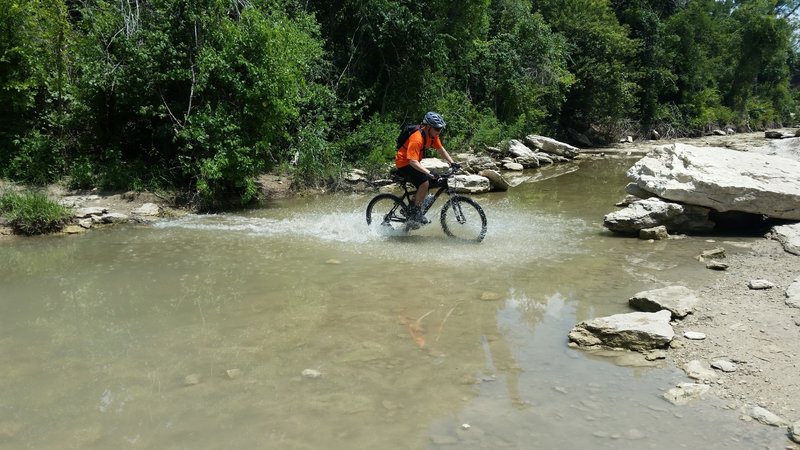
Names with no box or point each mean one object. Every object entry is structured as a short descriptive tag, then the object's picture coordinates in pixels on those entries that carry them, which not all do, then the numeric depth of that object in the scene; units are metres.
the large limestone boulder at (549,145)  24.25
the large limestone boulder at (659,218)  9.88
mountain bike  9.61
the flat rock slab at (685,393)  4.35
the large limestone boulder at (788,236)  8.35
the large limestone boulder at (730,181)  9.61
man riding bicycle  9.17
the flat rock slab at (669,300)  5.93
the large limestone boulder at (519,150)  22.05
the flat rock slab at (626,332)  5.27
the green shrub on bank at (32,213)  10.05
